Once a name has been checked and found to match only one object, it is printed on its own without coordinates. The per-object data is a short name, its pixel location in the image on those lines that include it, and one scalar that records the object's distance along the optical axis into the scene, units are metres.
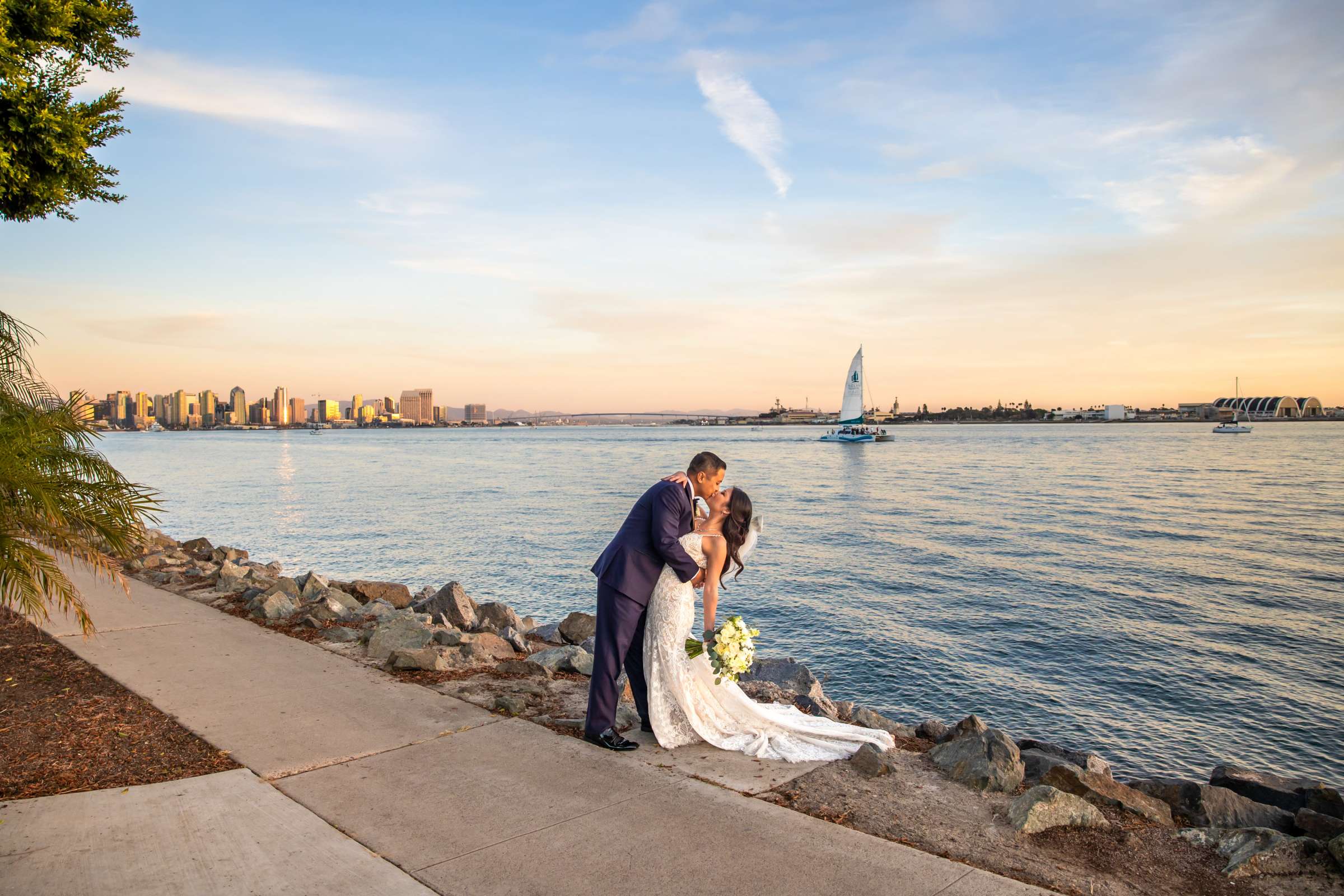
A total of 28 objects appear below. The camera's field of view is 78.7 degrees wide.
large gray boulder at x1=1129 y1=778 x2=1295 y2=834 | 6.19
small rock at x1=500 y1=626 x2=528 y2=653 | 10.74
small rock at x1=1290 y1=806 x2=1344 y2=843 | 5.65
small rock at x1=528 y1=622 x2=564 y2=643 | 12.27
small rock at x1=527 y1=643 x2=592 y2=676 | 8.76
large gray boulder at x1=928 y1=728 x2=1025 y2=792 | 5.47
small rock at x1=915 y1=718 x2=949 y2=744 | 8.36
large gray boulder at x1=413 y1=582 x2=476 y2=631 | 12.34
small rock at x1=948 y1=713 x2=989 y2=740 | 7.66
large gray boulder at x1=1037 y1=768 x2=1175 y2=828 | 5.36
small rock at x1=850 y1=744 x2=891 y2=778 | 5.57
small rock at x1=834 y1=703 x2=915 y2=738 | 8.49
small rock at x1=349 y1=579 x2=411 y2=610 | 14.32
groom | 5.91
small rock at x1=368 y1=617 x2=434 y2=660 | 8.59
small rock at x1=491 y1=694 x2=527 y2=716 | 6.73
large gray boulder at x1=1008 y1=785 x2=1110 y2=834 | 4.79
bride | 5.98
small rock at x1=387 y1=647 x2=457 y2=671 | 8.05
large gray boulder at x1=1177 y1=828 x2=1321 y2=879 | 4.46
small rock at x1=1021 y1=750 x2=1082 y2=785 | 6.97
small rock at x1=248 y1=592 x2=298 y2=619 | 10.44
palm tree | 6.10
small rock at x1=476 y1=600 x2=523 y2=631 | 13.20
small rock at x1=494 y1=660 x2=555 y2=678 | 8.33
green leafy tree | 7.73
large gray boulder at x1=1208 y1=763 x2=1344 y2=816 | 6.47
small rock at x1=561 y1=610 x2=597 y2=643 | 12.21
